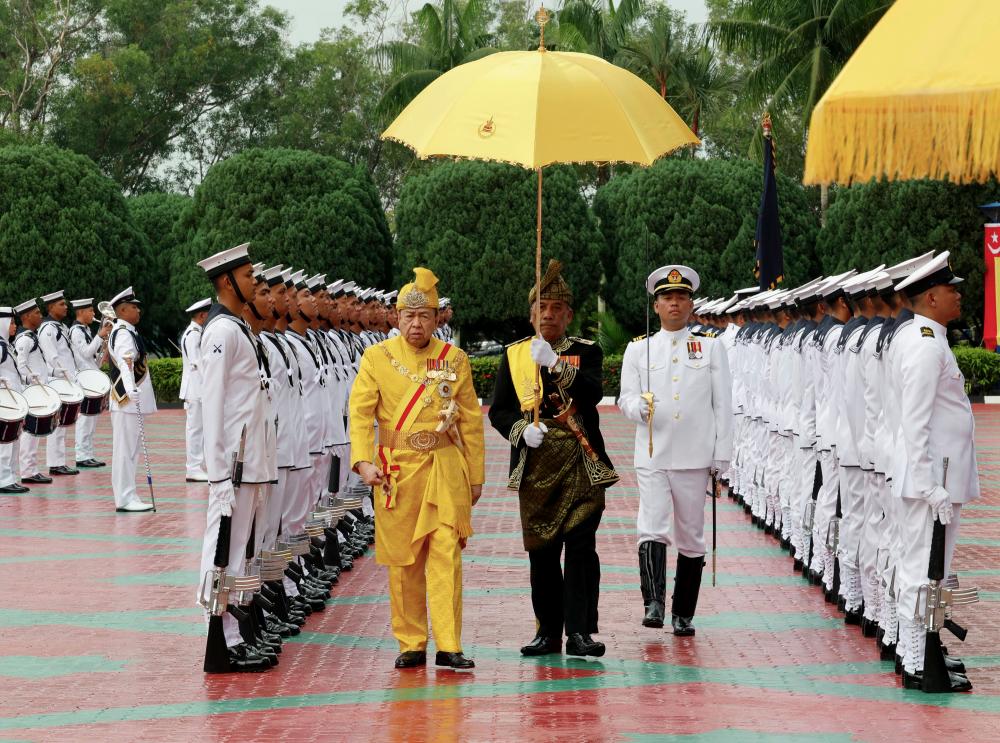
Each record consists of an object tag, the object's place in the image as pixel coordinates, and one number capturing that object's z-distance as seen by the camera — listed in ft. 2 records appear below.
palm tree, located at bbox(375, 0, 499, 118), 170.71
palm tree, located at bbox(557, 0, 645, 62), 169.37
